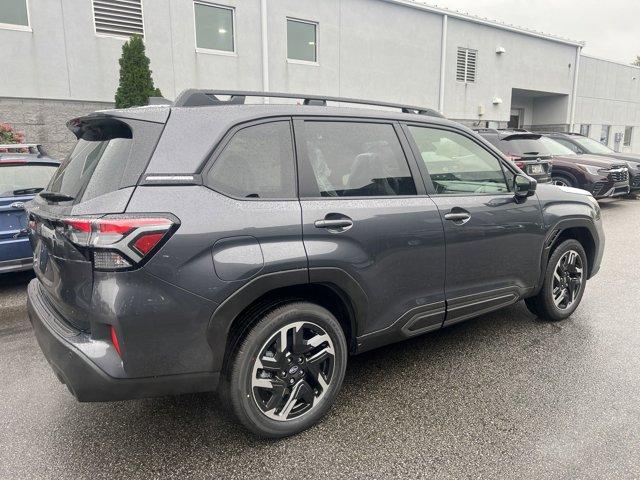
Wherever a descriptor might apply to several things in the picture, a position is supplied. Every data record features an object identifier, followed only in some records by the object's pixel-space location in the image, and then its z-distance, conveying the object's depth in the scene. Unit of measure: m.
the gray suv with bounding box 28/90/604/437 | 2.11
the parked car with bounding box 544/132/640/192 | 11.21
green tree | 10.51
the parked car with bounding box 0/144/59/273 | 4.73
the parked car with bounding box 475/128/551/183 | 9.46
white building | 10.43
